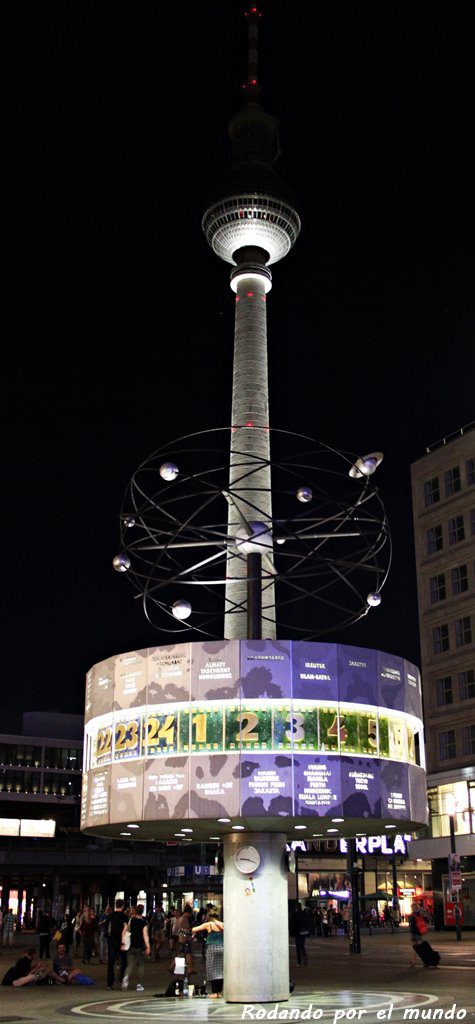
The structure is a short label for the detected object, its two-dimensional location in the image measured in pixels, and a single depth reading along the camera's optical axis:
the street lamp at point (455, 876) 46.66
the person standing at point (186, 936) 30.49
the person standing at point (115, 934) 29.83
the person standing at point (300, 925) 33.75
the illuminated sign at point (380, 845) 85.50
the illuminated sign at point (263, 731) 25.58
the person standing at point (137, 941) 29.22
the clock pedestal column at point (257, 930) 25.39
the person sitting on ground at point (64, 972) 31.58
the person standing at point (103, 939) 41.26
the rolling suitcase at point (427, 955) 33.97
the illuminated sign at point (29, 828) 110.50
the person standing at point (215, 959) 27.27
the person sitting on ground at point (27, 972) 29.84
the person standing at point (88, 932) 41.03
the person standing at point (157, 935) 42.50
